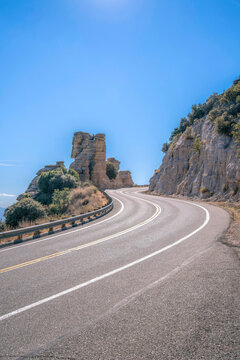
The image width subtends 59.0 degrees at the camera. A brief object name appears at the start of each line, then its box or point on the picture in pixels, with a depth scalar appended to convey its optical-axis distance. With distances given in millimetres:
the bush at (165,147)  46372
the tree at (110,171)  66312
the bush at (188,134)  33406
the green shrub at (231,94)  27141
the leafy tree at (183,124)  41119
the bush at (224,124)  23359
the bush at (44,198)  31406
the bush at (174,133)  44131
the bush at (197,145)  29197
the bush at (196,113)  37378
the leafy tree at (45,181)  34656
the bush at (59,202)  22766
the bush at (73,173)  42156
